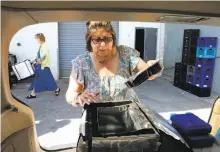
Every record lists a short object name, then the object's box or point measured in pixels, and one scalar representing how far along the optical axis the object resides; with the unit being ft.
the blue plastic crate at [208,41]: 19.11
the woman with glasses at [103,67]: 4.97
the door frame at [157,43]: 28.35
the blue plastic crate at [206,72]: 19.40
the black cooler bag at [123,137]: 3.34
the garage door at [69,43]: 27.22
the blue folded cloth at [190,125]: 4.22
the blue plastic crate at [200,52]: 19.35
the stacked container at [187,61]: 20.80
